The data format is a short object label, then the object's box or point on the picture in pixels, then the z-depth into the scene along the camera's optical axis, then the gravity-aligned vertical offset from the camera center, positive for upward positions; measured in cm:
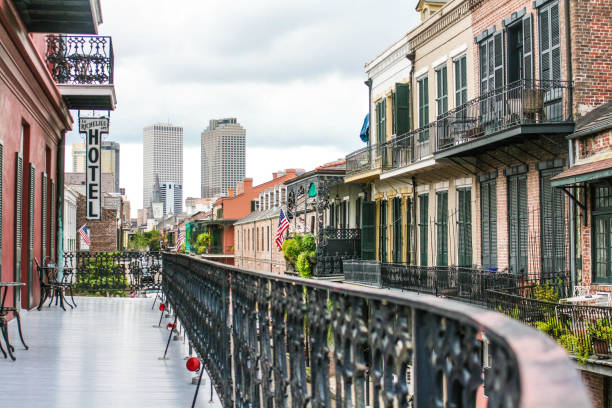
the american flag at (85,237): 3275 +35
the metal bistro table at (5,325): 853 -90
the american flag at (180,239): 3974 +28
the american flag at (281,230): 3281 +59
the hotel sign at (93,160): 2086 +238
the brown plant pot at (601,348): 1287 -183
